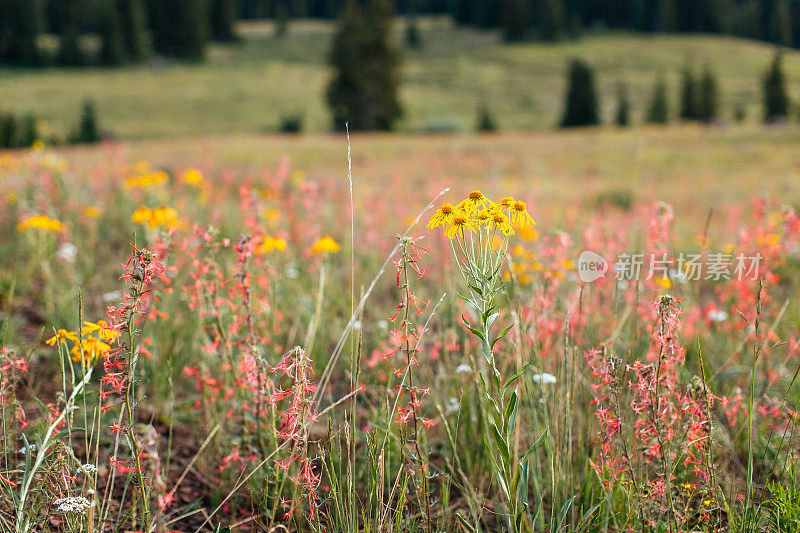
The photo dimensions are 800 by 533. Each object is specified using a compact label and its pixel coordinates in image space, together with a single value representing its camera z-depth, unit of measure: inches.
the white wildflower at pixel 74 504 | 46.1
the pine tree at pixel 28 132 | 1056.9
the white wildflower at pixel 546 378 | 63.2
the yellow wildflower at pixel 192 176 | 154.1
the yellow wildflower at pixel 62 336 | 54.3
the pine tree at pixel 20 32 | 2613.2
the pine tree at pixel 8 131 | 1119.2
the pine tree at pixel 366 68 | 1582.2
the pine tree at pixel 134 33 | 2751.0
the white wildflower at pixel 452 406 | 76.3
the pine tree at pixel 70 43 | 2623.0
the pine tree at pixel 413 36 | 3179.1
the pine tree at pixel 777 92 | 1658.5
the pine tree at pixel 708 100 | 2003.0
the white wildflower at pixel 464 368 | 73.3
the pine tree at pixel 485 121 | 1759.4
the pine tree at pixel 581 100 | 1979.6
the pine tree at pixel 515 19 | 3166.8
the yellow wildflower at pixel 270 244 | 93.3
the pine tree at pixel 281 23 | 3479.3
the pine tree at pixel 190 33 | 2871.6
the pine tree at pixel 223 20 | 3292.3
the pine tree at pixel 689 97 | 2033.7
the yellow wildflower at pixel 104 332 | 55.0
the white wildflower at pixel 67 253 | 128.6
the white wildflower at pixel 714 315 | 95.3
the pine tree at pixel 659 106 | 1932.8
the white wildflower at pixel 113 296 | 101.0
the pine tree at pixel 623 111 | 1870.7
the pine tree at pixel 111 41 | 2645.2
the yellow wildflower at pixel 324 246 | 104.7
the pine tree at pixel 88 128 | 1552.7
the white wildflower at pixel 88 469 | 46.3
